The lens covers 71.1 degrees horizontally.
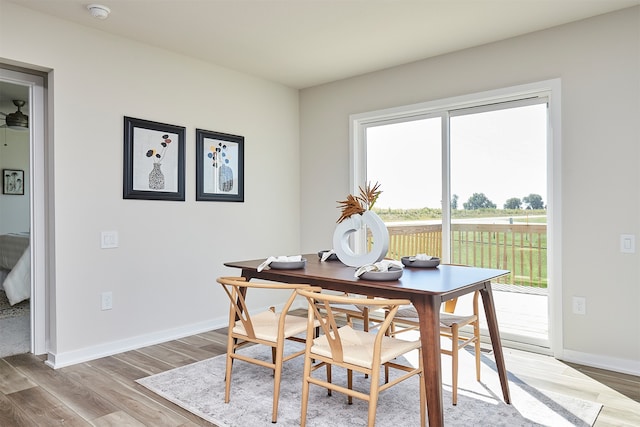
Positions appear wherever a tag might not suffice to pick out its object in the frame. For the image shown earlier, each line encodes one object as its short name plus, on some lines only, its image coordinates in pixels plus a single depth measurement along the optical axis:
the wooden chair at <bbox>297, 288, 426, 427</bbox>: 1.91
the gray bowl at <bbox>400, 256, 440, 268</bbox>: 2.66
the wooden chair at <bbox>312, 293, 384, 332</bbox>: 2.88
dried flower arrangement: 2.60
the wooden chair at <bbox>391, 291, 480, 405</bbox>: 2.48
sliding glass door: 3.53
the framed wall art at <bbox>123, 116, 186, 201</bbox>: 3.51
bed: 3.25
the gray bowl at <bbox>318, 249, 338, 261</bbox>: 3.03
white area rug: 2.32
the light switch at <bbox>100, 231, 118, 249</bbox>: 3.37
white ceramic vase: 2.51
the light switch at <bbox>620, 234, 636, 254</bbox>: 3.00
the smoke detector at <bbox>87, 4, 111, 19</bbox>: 2.92
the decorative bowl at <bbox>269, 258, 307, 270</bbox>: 2.63
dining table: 1.94
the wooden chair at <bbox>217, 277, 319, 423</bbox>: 2.30
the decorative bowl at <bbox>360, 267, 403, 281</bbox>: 2.20
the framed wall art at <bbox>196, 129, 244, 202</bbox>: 4.04
